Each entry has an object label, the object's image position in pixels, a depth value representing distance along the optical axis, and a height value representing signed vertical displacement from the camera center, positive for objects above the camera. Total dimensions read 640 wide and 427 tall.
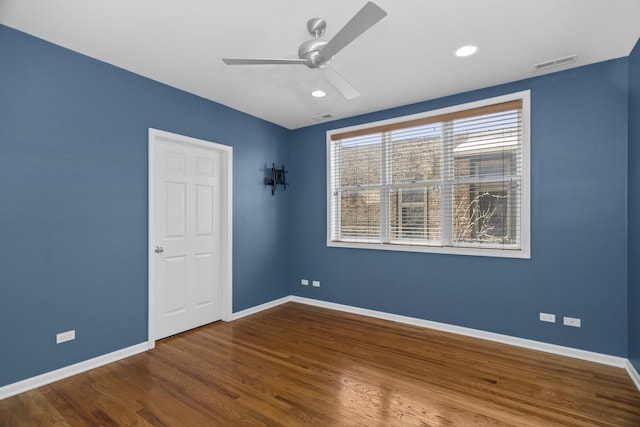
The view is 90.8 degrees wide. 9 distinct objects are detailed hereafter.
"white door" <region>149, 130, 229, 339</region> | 3.40 -0.23
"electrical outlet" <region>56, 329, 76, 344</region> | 2.61 -1.04
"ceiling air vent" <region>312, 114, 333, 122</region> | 4.40 +1.37
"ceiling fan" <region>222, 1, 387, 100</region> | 1.66 +1.03
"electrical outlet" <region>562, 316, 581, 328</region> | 2.98 -1.02
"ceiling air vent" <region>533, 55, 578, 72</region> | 2.82 +1.39
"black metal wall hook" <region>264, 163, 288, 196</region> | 4.71 +0.53
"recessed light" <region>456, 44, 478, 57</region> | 2.65 +1.40
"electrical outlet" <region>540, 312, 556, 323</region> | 3.09 -1.02
